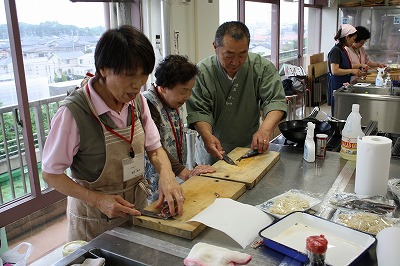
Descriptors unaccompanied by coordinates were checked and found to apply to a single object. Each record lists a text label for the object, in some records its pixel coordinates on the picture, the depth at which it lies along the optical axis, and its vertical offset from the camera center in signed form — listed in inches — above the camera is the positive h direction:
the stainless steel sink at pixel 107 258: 42.7 -23.4
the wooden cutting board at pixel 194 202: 46.9 -21.6
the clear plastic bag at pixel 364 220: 45.9 -22.1
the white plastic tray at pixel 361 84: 162.1 -18.7
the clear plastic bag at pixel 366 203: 50.3 -21.9
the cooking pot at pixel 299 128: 79.1 -18.5
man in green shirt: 80.9 -12.1
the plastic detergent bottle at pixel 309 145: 71.1 -19.0
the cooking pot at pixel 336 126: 84.5 -18.8
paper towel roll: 53.4 -17.5
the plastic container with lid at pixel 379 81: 159.6 -17.1
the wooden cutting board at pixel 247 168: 62.1 -21.3
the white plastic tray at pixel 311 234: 41.0 -22.4
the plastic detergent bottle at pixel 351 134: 68.3 -16.8
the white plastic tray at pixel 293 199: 50.9 -21.9
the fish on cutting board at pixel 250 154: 72.9 -20.8
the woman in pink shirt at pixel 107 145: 47.7 -12.8
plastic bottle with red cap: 33.1 -17.8
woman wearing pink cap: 181.6 -9.1
